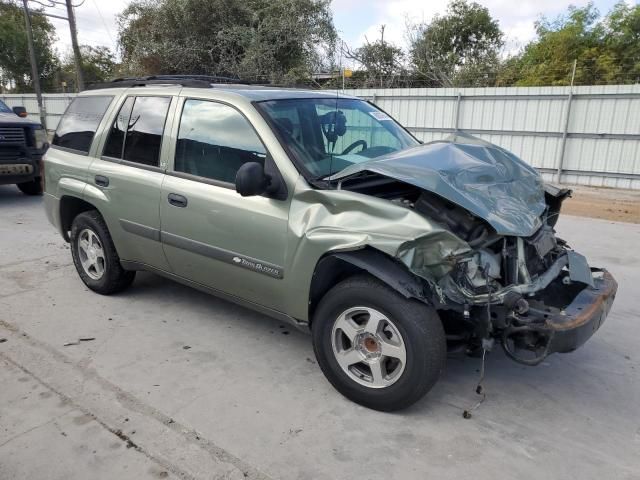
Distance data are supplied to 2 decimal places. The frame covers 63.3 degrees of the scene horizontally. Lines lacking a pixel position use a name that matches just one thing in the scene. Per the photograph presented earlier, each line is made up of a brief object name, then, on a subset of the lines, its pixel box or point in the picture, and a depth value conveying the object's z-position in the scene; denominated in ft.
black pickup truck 28.78
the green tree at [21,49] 120.57
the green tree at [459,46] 71.00
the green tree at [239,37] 65.51
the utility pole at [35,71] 65.51
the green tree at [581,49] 66.13
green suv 8.96
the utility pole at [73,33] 63.93
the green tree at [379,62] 64.80
